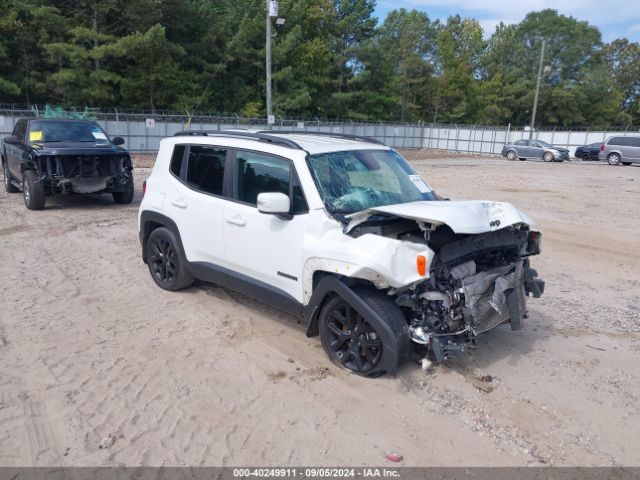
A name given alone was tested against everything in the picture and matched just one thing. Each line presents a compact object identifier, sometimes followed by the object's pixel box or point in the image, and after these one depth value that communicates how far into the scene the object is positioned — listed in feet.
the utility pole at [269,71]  73.32
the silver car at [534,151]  111.14
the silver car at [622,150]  97.84
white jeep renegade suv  12.80
